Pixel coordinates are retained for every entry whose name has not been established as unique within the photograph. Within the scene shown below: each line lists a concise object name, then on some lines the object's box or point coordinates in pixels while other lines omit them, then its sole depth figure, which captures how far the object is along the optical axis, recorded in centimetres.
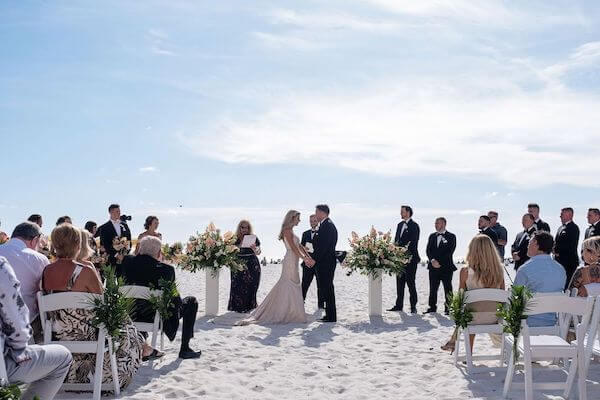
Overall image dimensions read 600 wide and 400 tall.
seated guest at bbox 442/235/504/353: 900
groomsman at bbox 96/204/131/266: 1521
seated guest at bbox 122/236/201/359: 936
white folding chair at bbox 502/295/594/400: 705
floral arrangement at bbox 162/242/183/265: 1407
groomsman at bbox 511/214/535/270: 1449
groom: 1430
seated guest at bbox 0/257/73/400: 509
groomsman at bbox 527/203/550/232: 1455
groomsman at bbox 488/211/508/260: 1572
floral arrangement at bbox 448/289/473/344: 851
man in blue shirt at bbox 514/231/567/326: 861
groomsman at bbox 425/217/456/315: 1552
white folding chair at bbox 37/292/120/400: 707
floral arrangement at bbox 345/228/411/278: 1503
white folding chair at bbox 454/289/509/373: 830
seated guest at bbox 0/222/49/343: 726
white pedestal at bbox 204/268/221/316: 1499
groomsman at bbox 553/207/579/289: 1421
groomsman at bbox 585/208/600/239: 1366
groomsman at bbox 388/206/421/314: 1611
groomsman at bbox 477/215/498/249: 1524
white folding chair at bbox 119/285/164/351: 908
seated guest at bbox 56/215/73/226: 1332
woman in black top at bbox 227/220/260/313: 1520
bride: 1400
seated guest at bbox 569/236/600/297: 855
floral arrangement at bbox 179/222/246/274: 1453
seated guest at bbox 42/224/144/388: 727
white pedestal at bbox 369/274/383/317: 1517
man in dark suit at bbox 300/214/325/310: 1568
